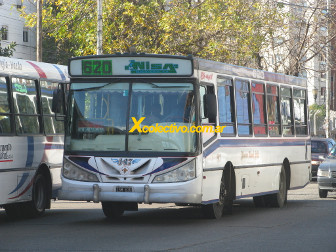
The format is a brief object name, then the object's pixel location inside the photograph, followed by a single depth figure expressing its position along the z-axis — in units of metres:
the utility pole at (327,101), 50.28
